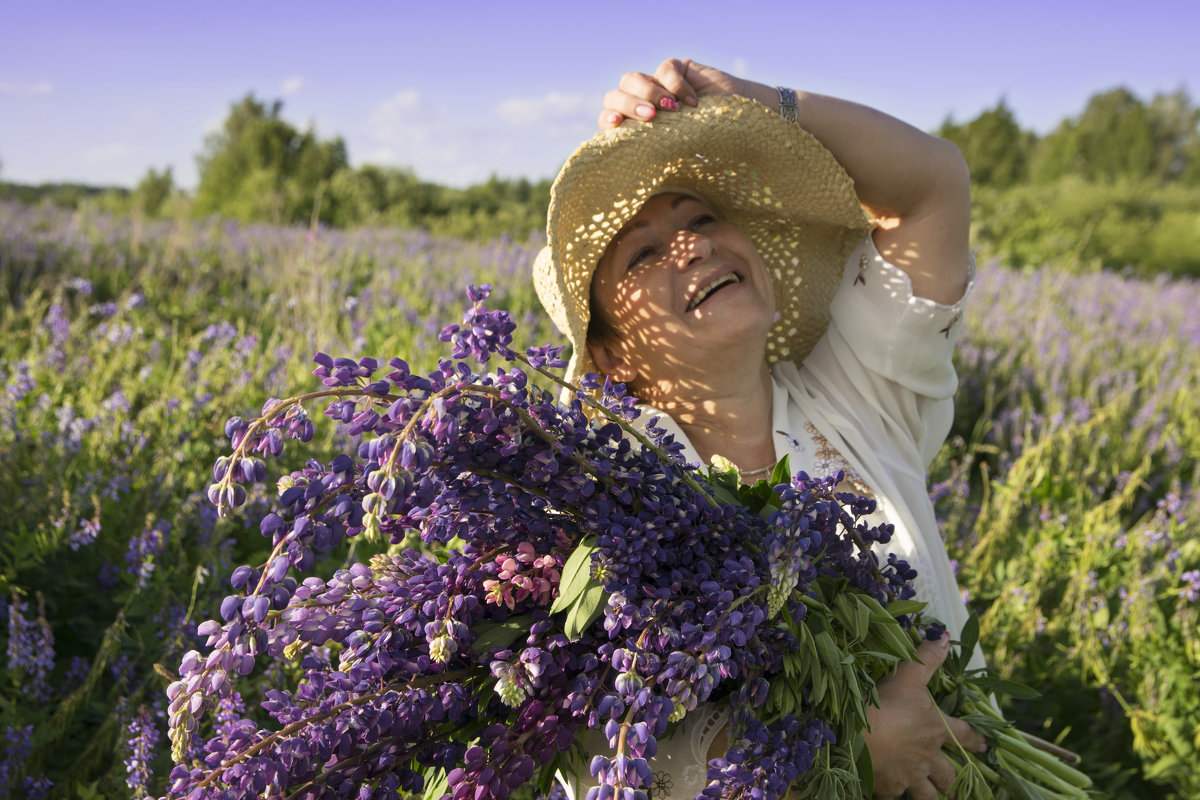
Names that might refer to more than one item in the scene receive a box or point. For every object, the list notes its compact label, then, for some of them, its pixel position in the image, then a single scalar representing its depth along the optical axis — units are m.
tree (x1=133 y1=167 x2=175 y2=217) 24.75
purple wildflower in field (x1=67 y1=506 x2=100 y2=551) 2.05
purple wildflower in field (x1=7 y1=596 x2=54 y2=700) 1.77
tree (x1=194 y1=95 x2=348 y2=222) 20.17
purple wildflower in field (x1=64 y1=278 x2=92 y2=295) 3.56
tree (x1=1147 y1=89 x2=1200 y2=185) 44.69
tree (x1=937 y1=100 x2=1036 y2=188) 26.80
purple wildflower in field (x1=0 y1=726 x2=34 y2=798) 1.68
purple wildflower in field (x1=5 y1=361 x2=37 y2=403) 2.61
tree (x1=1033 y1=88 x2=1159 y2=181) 37.62
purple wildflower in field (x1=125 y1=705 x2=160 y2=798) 1.46
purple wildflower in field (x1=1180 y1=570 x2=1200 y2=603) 2.30
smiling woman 1.80
